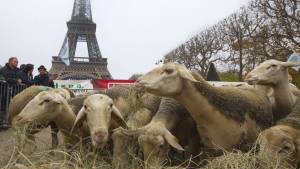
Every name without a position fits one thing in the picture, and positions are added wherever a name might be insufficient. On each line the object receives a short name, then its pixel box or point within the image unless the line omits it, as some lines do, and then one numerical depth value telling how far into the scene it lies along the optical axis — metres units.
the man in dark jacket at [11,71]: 5.30
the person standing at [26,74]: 5.47
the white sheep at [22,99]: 3.17
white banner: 10.56
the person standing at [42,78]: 5.39
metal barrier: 5.30
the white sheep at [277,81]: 2.75
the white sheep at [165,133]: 2.08
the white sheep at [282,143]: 1.88
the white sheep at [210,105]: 2.15
